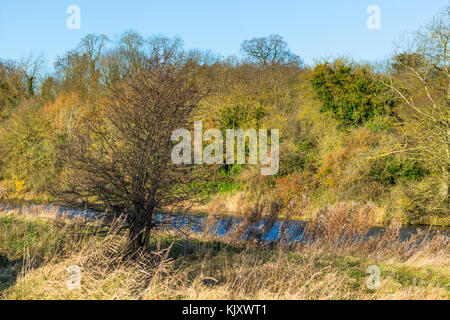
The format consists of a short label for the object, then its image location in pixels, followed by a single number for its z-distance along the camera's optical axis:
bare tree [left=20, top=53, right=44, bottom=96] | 35.94
